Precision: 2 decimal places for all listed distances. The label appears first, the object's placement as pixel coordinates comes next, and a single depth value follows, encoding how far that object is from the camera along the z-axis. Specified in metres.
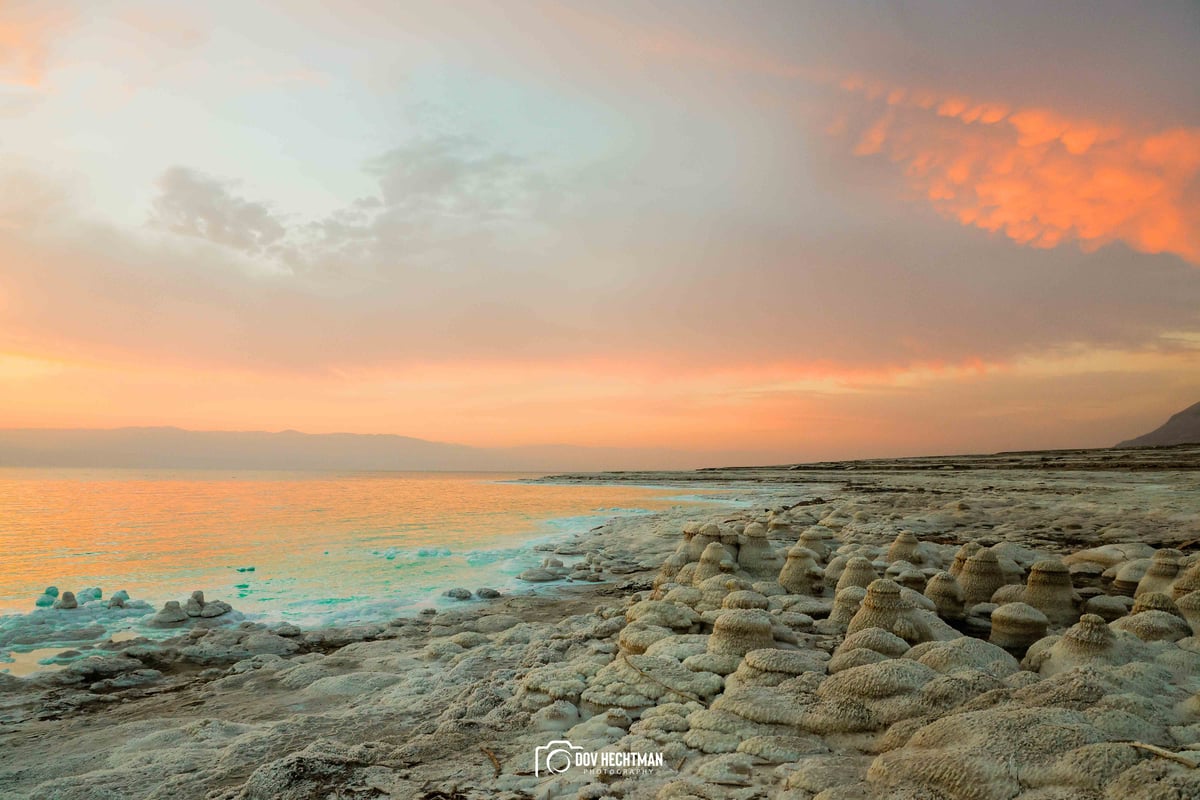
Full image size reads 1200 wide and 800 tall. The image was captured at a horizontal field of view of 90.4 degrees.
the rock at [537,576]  14.70
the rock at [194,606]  11.41
